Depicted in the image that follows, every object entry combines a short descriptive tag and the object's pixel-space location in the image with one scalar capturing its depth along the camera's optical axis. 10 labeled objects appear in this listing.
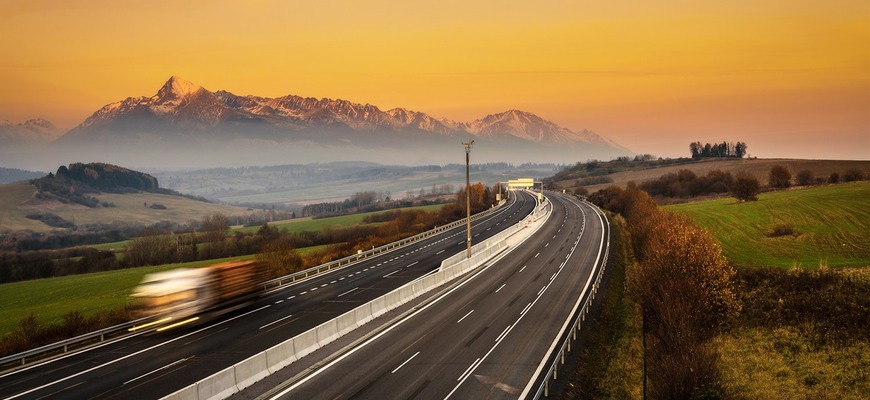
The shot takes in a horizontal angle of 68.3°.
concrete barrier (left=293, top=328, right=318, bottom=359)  33.09
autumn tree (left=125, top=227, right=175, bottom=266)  120.12
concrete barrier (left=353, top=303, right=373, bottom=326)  40.31
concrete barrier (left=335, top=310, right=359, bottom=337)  37.62
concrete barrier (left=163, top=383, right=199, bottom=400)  24.37
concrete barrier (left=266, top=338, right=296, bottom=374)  30.59
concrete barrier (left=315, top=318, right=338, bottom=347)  35.41
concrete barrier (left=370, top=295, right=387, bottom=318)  42.75
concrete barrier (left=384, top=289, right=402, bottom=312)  44.97
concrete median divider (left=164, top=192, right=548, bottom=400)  26.33
